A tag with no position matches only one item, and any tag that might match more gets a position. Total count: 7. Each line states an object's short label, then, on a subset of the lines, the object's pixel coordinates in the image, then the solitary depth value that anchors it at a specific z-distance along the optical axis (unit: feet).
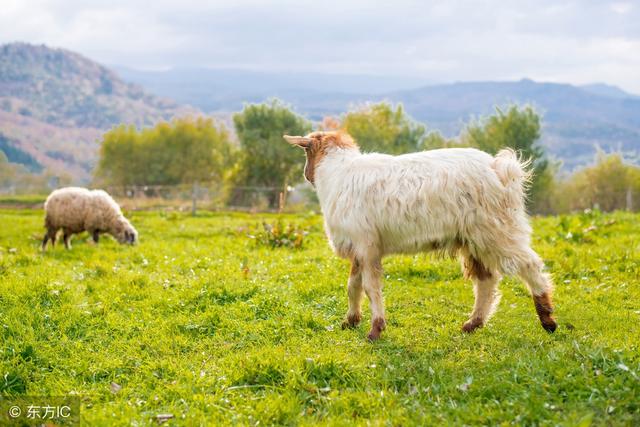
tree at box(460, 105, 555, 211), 178.29
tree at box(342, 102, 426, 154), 181.88
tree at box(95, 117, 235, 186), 213.46
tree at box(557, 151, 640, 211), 179.10
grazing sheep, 48.62
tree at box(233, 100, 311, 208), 171.01
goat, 21.15
